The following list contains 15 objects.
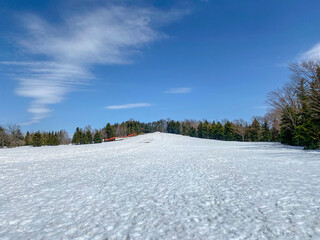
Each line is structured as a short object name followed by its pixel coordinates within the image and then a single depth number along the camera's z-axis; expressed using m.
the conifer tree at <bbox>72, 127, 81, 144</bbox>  86.50
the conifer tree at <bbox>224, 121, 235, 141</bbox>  72.09
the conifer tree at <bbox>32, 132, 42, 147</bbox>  64.82
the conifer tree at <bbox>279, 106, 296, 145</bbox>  30.73
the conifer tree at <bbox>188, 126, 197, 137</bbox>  101.41
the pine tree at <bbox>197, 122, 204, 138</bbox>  92.86
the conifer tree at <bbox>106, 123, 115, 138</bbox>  96.98
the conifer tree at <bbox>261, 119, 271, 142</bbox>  59.68
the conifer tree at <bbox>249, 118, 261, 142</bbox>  64.75
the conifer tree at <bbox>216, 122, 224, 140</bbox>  76.54
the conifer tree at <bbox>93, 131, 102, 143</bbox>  82.26
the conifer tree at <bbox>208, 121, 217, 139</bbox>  81.04
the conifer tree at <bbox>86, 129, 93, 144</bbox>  85.44
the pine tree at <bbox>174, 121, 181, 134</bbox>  133.12
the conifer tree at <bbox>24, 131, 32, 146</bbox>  83.60
